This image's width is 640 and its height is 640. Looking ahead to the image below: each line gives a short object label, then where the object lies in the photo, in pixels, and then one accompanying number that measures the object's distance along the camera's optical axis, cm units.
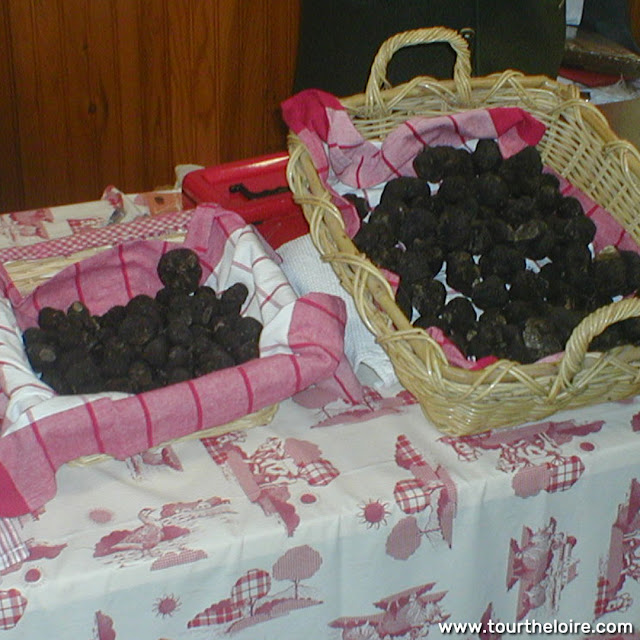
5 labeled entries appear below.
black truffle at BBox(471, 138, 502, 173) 101
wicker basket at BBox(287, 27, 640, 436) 73
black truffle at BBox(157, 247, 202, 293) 88
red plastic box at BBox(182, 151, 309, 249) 108
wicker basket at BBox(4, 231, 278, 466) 77
